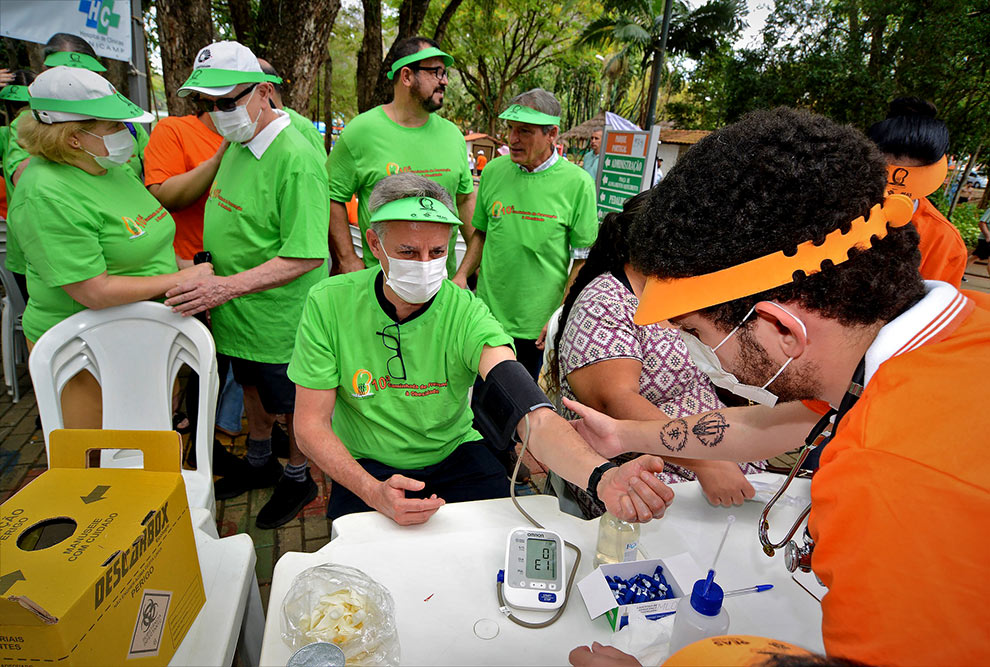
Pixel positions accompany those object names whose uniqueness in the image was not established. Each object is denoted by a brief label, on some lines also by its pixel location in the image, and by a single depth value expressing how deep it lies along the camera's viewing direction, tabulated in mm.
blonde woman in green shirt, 2049
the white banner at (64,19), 4055
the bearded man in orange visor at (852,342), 656
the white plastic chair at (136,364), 2025
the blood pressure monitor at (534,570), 1262
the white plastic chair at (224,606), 1335
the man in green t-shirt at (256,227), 2447
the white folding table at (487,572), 1183
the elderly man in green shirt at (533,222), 3373
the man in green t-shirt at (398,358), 1868
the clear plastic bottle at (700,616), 1104
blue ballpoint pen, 1361
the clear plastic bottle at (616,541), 1437
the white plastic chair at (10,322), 3828
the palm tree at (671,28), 19172
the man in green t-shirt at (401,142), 3148
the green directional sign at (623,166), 5629
